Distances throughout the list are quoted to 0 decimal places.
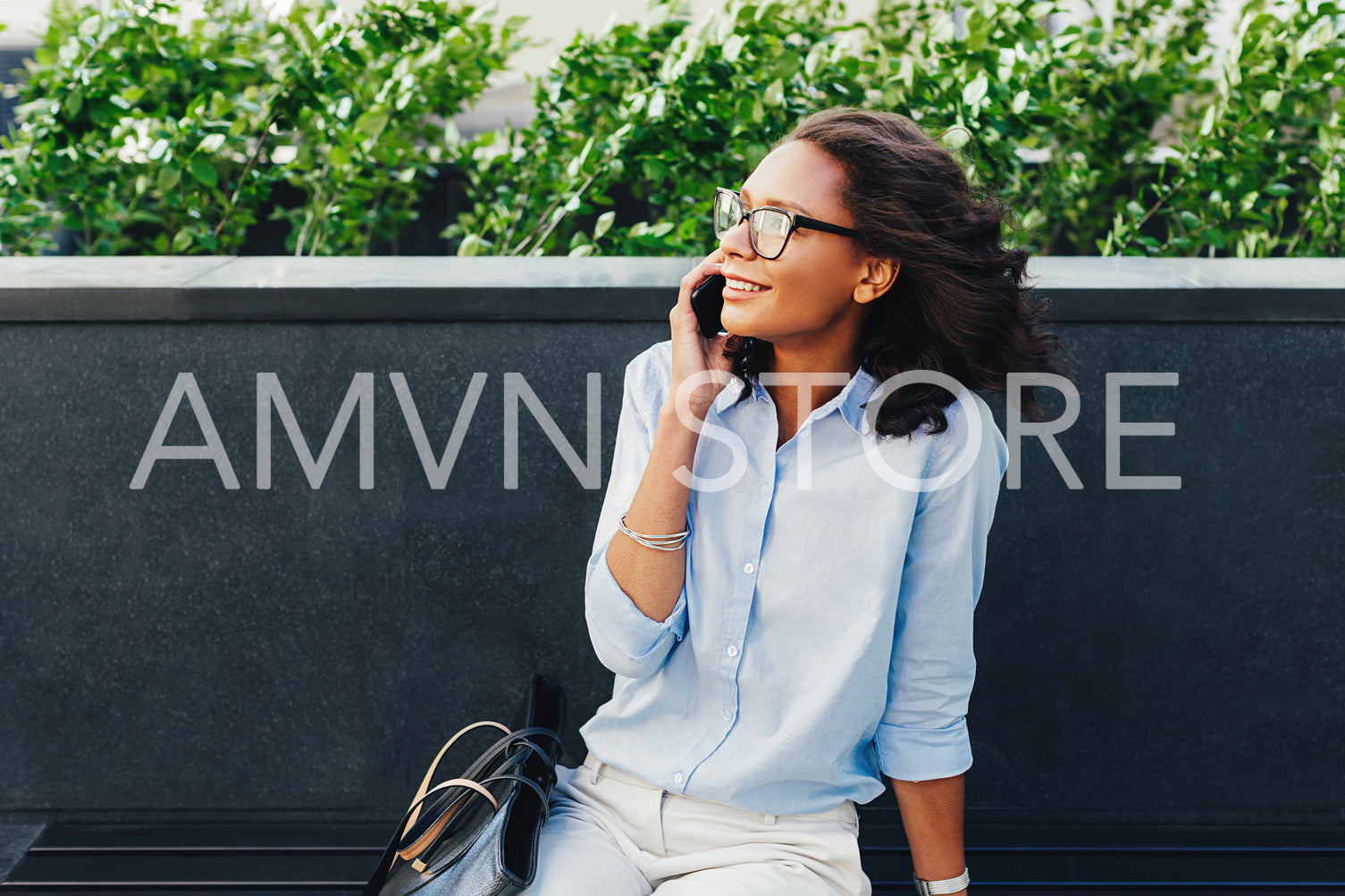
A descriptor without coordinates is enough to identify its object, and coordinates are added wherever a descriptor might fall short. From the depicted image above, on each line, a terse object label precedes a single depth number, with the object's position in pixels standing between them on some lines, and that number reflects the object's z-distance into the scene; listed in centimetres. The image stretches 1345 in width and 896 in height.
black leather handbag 168
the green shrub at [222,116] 349
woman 177
